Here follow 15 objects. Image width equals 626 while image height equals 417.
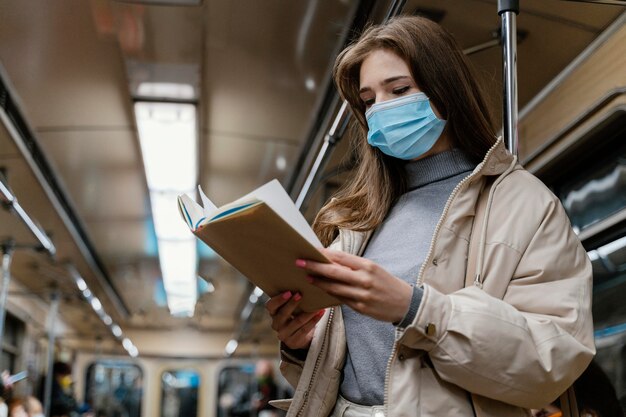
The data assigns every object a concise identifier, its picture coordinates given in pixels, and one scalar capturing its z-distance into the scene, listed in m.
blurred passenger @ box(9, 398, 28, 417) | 8.85
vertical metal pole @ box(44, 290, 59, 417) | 11.44
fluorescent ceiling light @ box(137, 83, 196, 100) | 5.57
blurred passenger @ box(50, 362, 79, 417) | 11.79
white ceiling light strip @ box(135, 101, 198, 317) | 6.00
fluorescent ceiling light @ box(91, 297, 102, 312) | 12.35
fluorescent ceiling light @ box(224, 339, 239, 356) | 17.12
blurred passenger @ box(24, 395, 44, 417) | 9.45
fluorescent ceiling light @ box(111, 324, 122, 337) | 15.73
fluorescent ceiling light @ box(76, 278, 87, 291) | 10.95
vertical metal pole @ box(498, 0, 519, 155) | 2.45
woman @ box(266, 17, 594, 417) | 1.45
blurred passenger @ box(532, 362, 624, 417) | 3.75
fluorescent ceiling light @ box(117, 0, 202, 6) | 4.50
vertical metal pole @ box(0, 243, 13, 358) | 8.31
